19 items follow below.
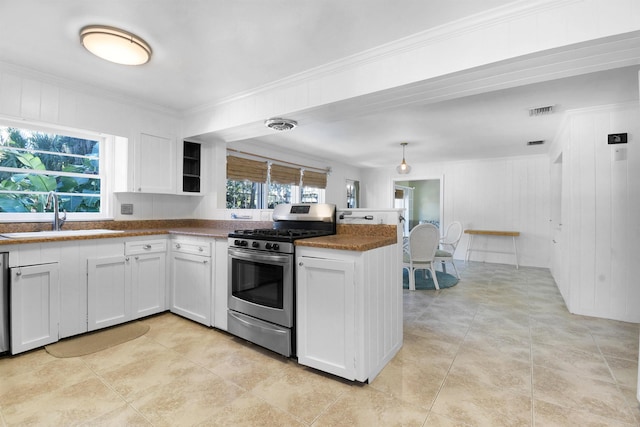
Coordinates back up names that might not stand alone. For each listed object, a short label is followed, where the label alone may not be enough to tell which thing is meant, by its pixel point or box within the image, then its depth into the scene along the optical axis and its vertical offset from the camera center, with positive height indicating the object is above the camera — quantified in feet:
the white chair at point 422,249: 13.24 -1.57
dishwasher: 7.04 -2.14
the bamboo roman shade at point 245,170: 15.53 +2.39
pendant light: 17.31 +2.63
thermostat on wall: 9.80 +2.50
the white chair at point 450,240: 14.99 -1.55
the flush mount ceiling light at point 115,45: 6.35 +3.71
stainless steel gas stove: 6.99 -1.64
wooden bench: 19.09 -1.33
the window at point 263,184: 16.01 +1.80
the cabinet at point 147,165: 10.40 +1.73
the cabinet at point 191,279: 9.14 -2.10
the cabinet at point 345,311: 6.04 -2.06
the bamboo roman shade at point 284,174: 18.22 +2.47
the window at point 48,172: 8.87 +1.30
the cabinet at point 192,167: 12.05 +1.88
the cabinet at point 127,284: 8.56 -2.17
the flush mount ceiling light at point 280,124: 9.37 +2.85
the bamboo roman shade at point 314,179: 20.84 +2.45
